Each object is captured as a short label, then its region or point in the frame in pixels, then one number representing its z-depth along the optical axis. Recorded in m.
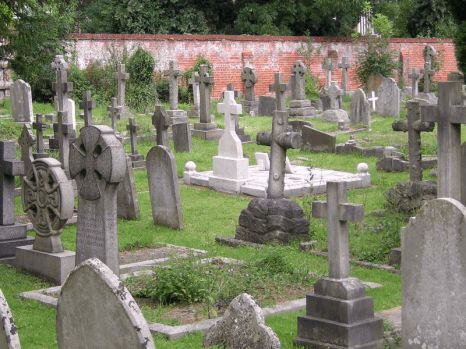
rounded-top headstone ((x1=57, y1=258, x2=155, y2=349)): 5.71
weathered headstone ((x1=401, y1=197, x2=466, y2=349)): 7.52
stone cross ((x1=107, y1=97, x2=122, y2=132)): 22.89
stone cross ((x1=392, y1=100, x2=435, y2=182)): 14.38
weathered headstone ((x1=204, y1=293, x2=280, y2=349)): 7.76
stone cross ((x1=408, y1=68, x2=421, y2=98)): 31.78
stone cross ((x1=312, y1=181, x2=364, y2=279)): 8.72
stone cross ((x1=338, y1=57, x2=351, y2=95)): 36.16
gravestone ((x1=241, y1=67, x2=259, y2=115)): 30.69
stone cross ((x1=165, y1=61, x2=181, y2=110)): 27.80
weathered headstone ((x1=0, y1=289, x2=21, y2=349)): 6.35
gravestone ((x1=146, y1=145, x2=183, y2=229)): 14.55
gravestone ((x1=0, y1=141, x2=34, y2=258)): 12.55
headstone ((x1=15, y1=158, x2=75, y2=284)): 11.26
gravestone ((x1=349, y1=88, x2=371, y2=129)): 26.59
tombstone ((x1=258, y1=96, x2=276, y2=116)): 29.50
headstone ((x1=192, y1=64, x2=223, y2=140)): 24.56
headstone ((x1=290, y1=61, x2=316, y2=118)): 29.48
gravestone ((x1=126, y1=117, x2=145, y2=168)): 19.80
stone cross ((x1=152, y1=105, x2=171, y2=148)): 16.53
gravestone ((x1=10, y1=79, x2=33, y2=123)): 26.30
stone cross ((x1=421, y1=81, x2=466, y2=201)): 10.11
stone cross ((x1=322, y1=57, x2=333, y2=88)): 35.75
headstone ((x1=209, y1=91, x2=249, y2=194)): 17.81
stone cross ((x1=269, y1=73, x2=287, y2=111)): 16.98
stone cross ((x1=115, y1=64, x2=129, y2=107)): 28.47
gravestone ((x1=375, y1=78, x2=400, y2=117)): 29.64
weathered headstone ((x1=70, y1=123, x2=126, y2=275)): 10.55
